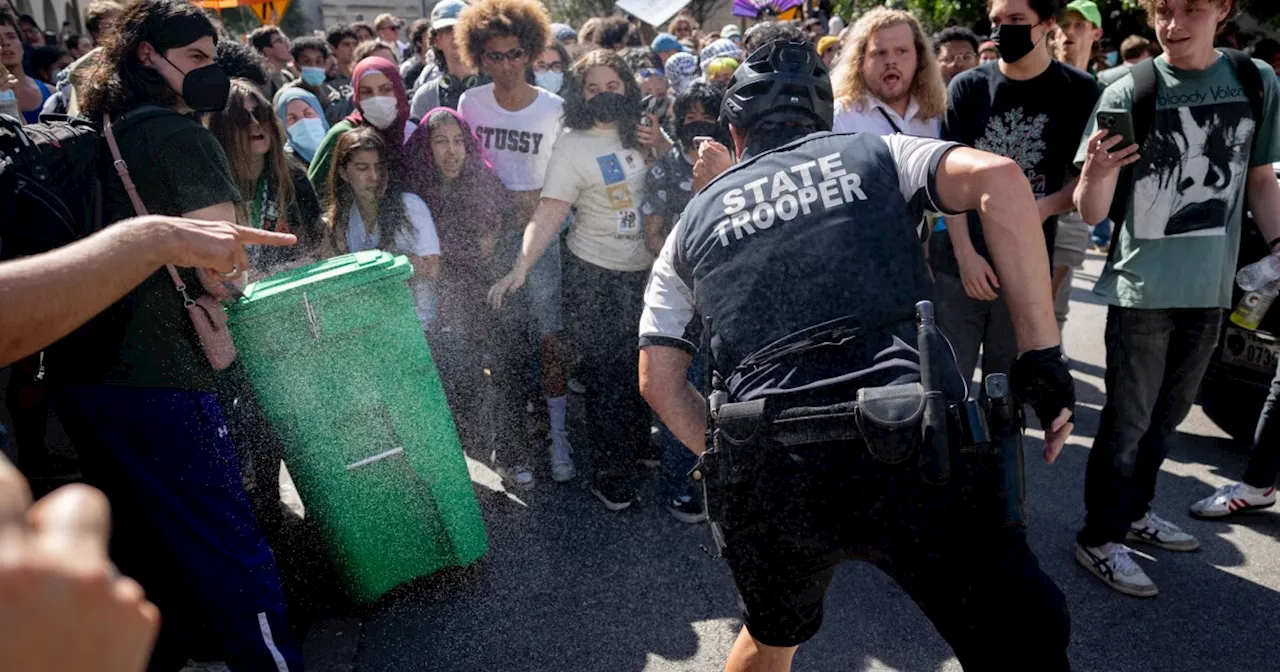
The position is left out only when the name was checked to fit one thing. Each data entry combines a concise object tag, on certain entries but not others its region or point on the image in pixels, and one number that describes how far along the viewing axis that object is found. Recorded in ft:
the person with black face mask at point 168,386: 8.14
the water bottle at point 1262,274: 10.83
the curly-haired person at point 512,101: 15.38
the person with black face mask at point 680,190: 13.20
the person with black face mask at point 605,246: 13.58
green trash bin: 9.54
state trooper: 5.98
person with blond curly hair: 12.93
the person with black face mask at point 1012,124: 11.68
